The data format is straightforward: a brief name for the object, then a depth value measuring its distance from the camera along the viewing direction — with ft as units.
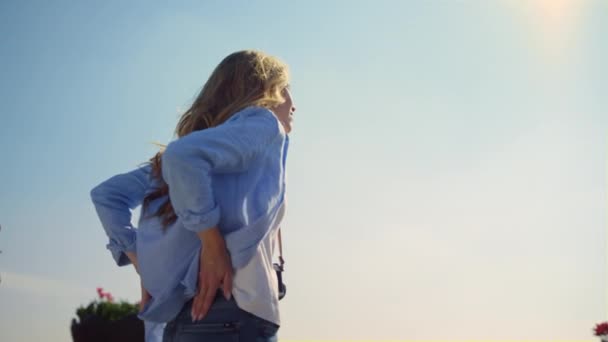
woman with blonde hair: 6.91
